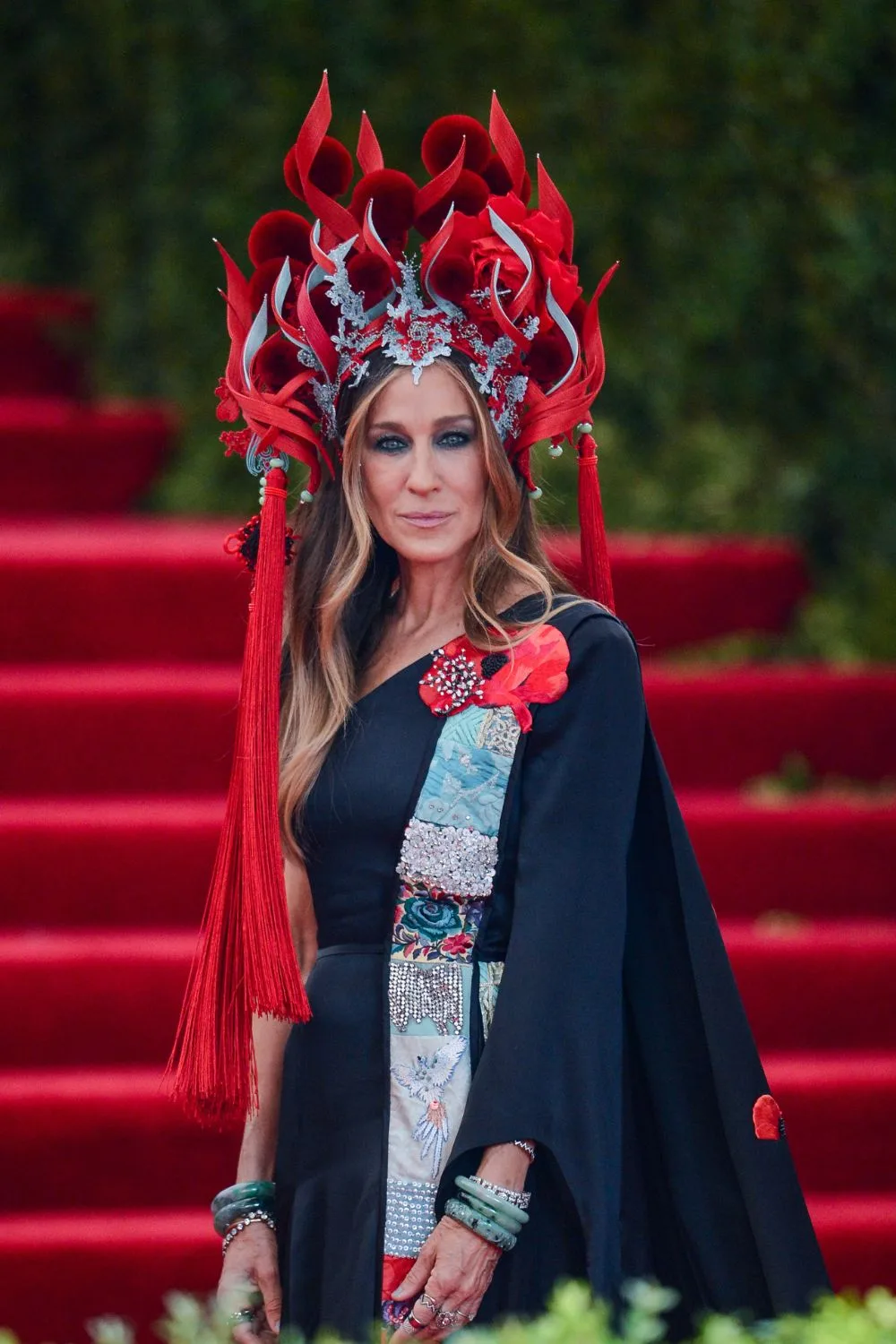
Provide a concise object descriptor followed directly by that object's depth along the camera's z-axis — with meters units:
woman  7.73
